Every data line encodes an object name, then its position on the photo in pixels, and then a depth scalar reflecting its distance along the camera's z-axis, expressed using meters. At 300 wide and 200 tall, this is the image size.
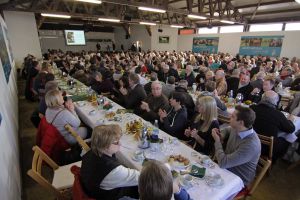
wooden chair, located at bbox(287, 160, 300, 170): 3.12
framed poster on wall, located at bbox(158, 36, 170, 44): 16.65
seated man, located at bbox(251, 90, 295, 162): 2.71
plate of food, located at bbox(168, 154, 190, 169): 1.86
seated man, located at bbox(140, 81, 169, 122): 3.46
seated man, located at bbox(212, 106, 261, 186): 1.82
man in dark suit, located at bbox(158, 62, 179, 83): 6.76
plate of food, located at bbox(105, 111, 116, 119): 3.13
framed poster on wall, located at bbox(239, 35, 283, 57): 12.07
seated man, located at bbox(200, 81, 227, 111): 3.87
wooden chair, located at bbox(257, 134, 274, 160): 2.31
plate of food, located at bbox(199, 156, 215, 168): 1.89
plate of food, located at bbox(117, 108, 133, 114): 3.32
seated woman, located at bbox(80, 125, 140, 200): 1.45
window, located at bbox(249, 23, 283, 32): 12.05
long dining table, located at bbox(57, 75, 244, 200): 1.57
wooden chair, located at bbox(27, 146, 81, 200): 1.73
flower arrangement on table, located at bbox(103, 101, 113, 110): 3.56
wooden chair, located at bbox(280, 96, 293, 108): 4.61
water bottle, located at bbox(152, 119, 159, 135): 2.43
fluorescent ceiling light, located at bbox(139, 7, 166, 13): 7.17
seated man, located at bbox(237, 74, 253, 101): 4.70
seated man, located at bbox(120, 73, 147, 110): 3.96
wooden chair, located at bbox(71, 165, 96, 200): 1.47
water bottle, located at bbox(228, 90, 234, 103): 4.15
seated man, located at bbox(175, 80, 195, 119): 3.83
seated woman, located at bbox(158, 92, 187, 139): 2.84
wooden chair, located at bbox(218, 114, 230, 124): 3.21
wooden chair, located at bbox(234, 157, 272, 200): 1.87
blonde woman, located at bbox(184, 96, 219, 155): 2.40
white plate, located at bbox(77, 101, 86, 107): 3.78
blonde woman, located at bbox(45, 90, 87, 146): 2.59
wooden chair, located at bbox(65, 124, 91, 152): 2.19
